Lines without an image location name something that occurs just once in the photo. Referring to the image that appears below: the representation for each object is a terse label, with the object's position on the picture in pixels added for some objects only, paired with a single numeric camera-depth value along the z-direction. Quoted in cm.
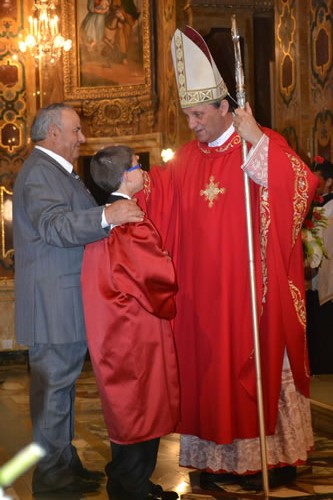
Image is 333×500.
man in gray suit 376
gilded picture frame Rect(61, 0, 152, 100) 1300
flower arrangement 533
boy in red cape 338
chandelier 1173
